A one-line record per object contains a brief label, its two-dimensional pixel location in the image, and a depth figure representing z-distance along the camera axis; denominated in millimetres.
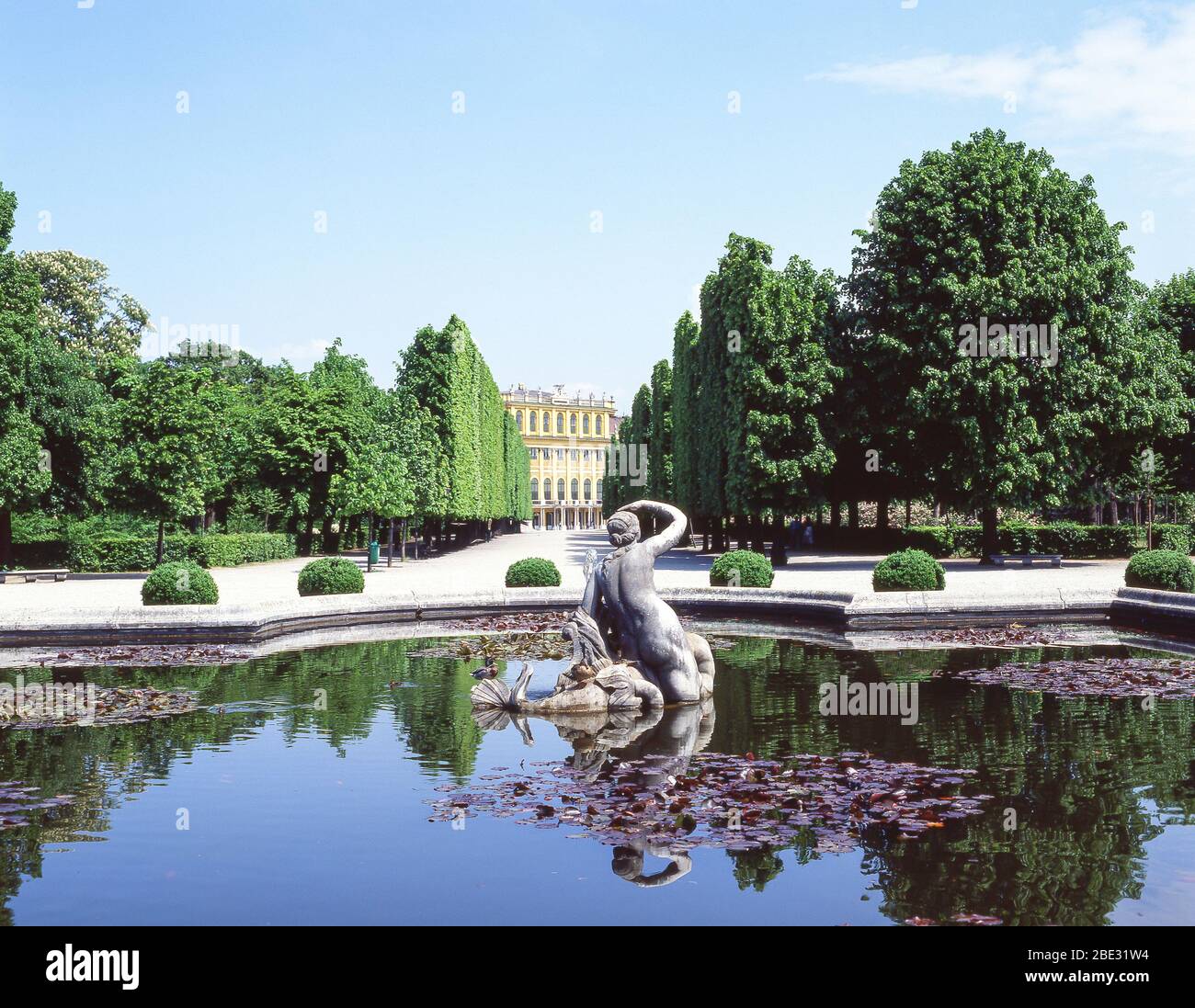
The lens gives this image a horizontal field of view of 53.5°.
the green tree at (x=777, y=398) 33875
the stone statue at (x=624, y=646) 11734
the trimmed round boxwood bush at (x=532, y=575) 22203
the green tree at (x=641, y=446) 66812
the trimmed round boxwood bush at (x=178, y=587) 18328
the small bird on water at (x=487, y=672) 14141
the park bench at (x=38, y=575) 30391
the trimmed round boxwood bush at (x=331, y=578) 20781
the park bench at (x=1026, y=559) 33812
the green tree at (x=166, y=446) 31641
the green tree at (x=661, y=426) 59219
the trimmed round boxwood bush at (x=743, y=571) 22359
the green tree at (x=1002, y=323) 31453
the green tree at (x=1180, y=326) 39344
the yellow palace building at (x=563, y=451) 133375
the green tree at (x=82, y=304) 58062
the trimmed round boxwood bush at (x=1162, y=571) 20234
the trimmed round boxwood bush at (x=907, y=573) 21047
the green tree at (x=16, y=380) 30500
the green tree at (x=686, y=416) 46156
